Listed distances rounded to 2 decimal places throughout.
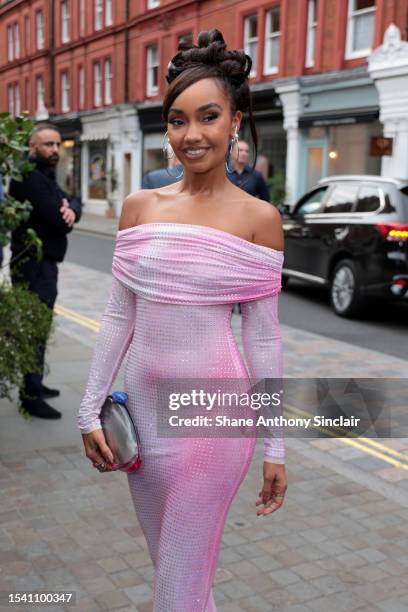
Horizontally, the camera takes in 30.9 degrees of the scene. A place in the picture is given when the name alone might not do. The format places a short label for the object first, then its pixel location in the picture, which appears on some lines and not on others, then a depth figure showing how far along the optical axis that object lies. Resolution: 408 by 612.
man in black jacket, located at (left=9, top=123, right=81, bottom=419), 5.16
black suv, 9.79
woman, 2.07
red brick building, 19.98
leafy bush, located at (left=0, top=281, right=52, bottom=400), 4.58
